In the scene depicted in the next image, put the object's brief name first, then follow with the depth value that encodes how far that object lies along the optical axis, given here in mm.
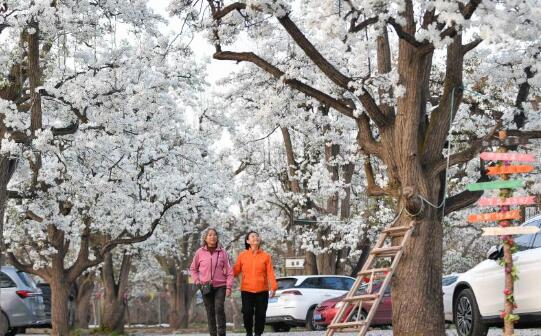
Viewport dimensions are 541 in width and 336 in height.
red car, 23625
